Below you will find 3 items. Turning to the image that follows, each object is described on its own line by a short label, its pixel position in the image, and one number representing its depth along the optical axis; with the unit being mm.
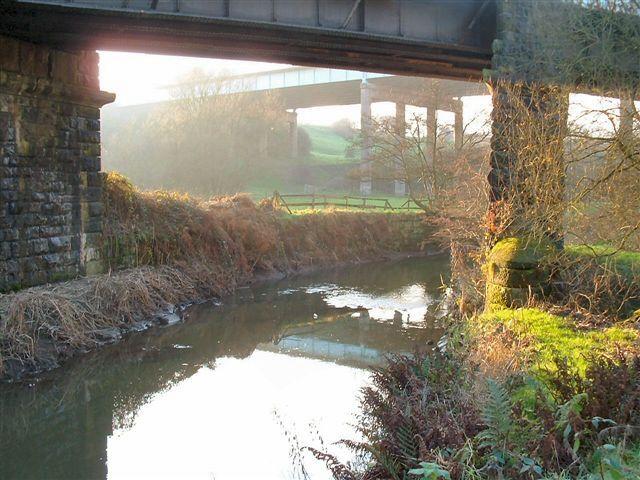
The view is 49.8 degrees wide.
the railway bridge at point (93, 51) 12734
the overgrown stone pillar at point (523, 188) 9648
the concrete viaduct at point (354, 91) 27422
